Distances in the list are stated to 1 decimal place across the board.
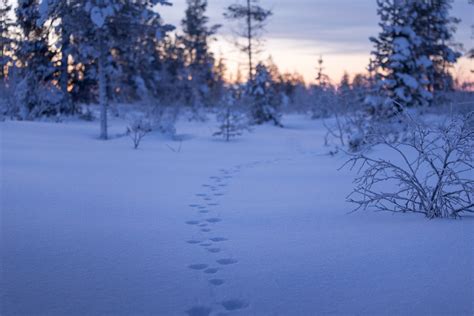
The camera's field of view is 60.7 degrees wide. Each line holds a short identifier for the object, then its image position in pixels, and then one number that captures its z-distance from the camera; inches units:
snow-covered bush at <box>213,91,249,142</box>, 547.2
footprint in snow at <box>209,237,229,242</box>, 135.6
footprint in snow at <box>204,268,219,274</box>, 107.6
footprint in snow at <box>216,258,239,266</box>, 113.9
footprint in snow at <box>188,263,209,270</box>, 110.2
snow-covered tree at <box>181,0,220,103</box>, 1469.0
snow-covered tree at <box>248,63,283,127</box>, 853.2
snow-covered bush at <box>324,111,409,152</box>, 385.1
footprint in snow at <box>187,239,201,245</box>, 131.8
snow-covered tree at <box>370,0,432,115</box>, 680.4
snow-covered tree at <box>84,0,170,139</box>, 497.4
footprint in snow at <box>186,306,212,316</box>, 86.2
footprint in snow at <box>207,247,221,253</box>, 124.1
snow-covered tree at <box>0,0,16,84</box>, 711.1
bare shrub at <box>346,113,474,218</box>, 134.9
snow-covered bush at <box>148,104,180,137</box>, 540.4
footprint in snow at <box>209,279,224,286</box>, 100.3
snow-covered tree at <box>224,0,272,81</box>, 973.8
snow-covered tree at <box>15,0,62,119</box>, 660.7
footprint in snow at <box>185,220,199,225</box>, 157.8
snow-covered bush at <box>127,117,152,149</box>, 443.8
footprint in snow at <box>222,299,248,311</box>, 88.4
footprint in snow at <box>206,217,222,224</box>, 161.6
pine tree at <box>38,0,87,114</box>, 457.1
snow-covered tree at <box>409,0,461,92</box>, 905.9
